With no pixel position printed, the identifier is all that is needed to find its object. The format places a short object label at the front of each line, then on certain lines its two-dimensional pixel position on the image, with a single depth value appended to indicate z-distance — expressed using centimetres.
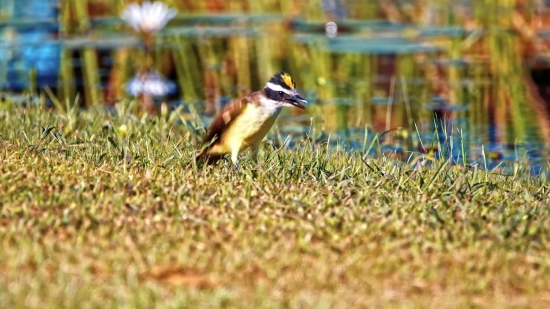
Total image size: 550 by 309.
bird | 1198
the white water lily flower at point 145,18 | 1937
